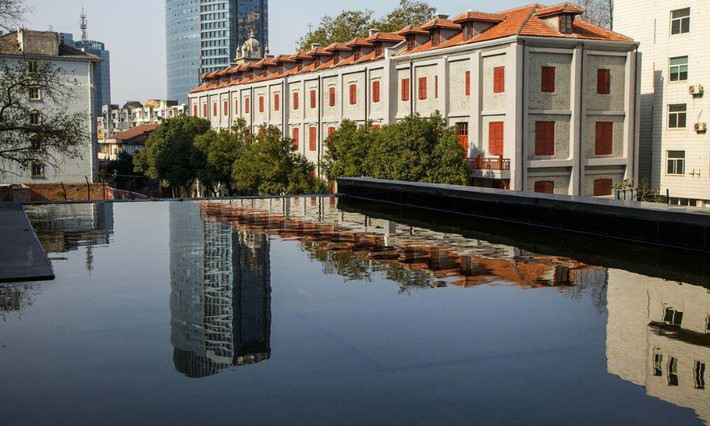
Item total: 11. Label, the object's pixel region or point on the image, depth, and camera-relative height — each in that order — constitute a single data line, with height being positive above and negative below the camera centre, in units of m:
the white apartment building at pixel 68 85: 55.84 +6.21
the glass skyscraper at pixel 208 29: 182.50 +34.76
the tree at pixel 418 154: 36.69 +0.90
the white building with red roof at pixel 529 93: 36.50 +4.04
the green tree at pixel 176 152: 64.94 +1.67
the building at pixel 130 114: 151.12 +11.88
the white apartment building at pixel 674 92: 36.31 +4.05
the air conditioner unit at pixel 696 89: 36.12 +3.95
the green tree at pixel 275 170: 48.16 +0.10
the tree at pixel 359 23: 63.47 +12.74
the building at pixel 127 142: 104.12 +4.17
